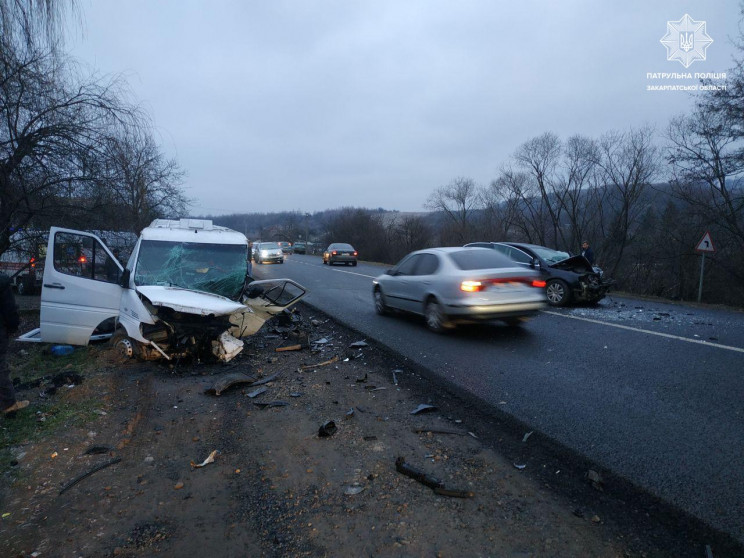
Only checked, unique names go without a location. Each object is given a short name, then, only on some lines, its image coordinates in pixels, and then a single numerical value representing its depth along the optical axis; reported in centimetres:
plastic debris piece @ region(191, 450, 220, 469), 363
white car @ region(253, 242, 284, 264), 2952
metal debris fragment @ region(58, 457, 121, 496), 335
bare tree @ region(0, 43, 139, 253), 671
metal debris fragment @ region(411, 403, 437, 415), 463
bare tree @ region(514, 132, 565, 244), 4084
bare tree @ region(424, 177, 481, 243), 5549
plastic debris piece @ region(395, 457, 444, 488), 320
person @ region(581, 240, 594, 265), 1615
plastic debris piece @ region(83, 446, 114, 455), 395
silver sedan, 754
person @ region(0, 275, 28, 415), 474
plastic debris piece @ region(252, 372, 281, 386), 570
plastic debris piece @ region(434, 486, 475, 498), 306
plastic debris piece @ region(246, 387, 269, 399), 526
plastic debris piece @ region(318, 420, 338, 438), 410
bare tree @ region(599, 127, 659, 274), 3356
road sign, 1462
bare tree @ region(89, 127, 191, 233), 809
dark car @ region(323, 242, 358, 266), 3030
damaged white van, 614
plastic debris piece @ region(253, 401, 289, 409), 495
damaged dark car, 1116
